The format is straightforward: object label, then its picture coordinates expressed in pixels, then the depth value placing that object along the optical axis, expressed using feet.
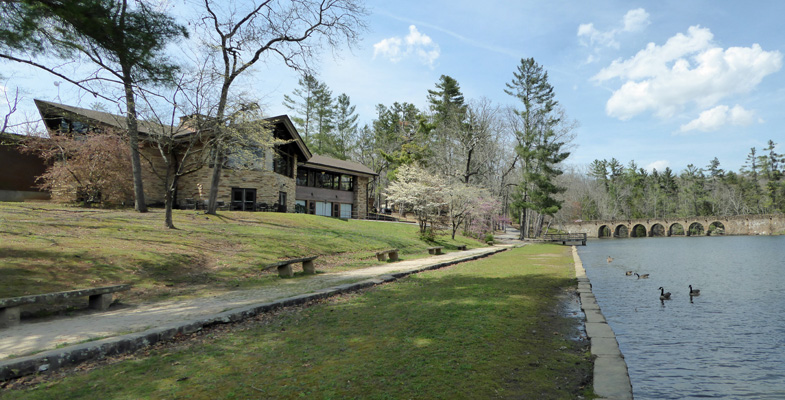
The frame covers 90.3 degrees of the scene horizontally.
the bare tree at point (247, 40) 68.54
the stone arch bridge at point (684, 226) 236.84
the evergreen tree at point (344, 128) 207.21
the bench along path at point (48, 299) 20.22
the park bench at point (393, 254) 55.55
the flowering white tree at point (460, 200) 102.37
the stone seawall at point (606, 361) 12.37
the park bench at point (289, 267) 38.62
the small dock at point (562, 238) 153.62
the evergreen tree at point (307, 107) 202.49
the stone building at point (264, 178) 82.43
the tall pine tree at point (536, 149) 147.95
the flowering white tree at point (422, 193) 97.08
